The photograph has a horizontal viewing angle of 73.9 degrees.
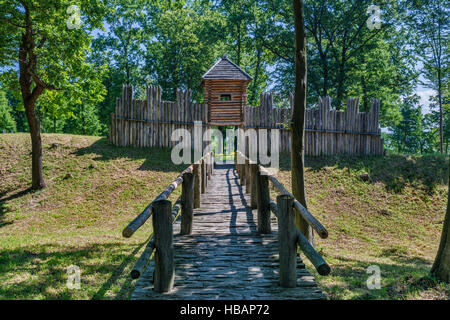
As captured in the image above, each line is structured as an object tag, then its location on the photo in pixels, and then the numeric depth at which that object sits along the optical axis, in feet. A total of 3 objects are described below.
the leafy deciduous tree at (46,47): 34.06
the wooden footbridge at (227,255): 11.74
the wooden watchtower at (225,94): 59.93
